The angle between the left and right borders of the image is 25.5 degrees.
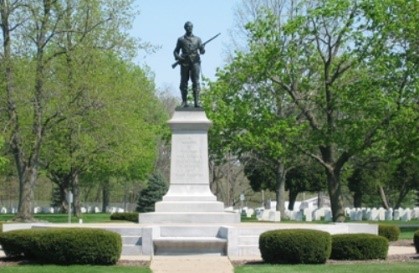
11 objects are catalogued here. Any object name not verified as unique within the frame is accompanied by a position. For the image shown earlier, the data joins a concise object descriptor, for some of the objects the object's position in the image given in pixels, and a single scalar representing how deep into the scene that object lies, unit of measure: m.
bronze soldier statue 29.58
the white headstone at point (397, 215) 63.31
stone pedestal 28.38
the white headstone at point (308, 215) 57.72
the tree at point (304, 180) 70.93
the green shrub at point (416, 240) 25.19
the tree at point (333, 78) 40.69
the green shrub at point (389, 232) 32.00
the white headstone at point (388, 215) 62.83
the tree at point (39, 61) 41.88
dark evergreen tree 57.84
